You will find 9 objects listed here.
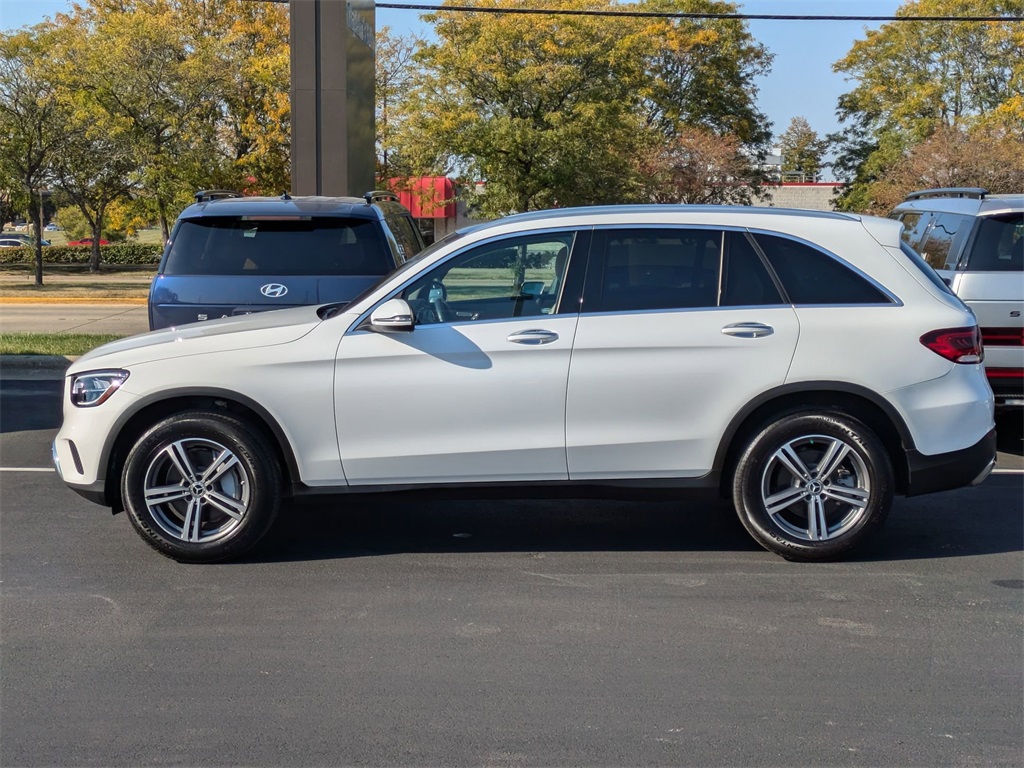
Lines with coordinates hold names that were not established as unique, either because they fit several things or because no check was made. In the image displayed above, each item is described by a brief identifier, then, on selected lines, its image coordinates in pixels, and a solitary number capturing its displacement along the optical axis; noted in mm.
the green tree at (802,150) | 65850
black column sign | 15414
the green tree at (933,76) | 44281
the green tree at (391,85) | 30984
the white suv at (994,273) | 8141
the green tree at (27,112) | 25828
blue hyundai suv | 7906
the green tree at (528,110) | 29000
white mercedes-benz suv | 5562
